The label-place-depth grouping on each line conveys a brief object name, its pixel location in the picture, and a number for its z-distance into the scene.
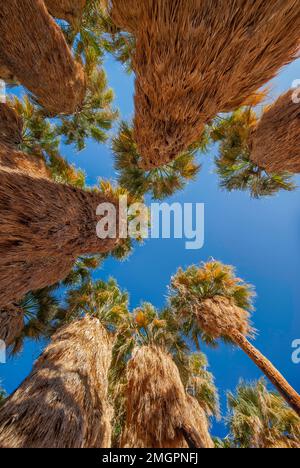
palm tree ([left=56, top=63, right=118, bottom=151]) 5.63
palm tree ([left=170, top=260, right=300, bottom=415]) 4.44
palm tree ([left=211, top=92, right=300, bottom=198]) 3.25
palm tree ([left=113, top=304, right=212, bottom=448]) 2.48
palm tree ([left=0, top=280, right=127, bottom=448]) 2.35
